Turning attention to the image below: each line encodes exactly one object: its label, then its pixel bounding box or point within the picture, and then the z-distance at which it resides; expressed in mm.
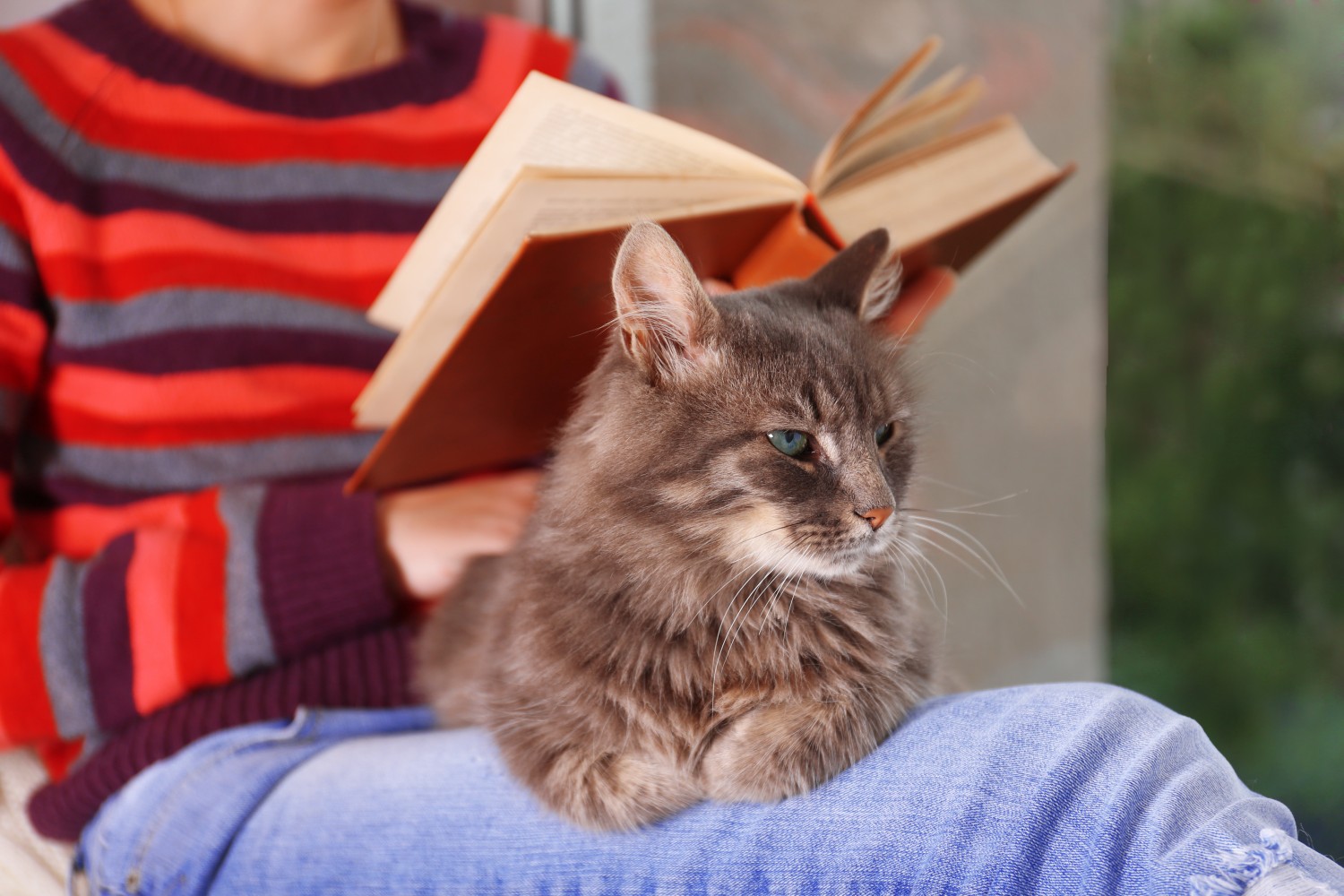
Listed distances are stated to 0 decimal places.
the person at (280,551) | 844
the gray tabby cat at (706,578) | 922
